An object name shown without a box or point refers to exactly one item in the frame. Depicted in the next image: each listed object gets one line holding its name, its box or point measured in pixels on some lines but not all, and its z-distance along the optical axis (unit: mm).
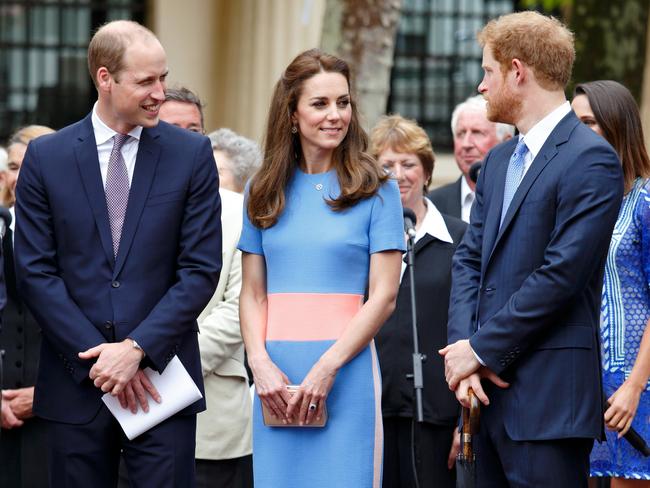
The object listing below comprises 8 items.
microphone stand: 12508
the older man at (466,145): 17344
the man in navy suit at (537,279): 10086
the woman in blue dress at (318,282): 11008
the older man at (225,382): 13422
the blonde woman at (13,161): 15687
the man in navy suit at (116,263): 10758
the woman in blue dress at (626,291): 11875
